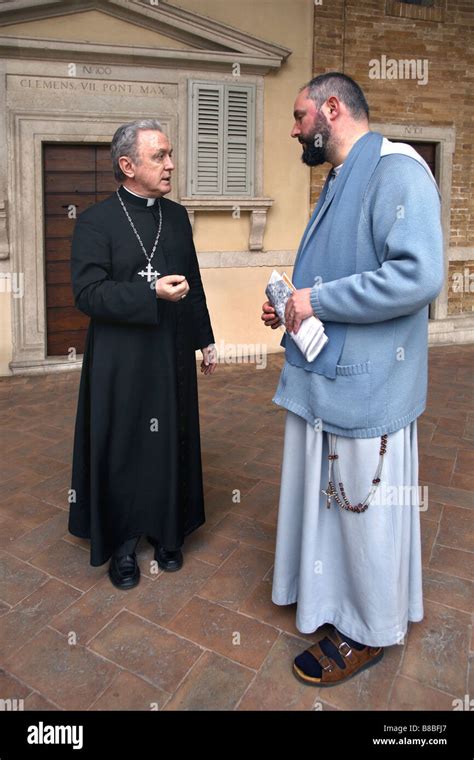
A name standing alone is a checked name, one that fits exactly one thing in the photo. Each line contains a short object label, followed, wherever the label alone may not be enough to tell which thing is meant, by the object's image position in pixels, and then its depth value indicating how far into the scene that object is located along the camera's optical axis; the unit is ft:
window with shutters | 23.21
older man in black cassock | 8.38
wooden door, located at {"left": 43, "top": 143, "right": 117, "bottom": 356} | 22.49
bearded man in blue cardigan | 6.01
